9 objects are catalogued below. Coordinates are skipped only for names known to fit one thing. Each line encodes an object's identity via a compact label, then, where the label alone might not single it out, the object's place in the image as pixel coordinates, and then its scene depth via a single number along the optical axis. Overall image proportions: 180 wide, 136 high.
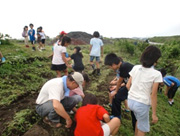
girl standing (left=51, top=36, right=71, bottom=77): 3.92
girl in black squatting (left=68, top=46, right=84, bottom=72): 4.50
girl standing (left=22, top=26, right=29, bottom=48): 8.51
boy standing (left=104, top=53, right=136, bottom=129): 2.56
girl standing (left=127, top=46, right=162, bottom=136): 1.88
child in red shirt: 1.88
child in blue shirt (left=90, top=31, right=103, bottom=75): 5.52
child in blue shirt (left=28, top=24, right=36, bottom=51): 8.20
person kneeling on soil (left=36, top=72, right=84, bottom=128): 2.05
